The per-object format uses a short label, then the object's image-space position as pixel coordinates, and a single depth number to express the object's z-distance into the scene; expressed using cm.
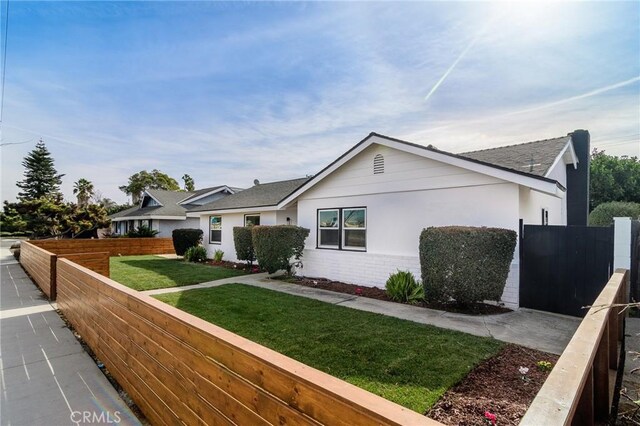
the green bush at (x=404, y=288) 788
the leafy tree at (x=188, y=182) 5975
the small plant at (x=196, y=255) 1648
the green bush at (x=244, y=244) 1339
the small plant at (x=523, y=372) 390
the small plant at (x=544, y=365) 412
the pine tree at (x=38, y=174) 5122
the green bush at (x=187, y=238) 1780
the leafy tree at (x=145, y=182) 5422
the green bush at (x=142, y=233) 2327
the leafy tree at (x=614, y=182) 2470
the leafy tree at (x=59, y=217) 2148
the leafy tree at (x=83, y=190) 4449
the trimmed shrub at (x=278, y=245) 1099
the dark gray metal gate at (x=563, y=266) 656
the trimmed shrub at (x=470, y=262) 662
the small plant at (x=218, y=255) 1618
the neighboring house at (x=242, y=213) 1378
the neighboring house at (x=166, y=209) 2494
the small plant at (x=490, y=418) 302
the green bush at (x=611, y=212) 1903
